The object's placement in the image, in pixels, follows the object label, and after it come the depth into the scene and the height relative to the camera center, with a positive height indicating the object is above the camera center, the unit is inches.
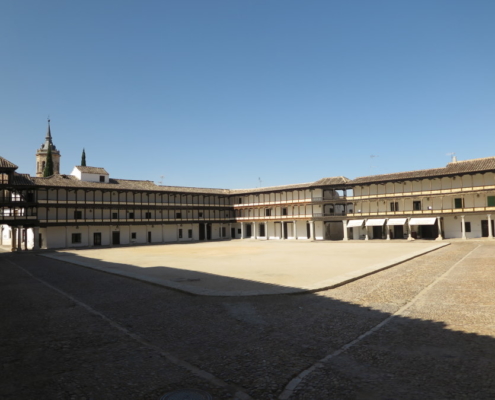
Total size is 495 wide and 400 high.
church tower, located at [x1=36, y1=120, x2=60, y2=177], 3799.2 +733.6
